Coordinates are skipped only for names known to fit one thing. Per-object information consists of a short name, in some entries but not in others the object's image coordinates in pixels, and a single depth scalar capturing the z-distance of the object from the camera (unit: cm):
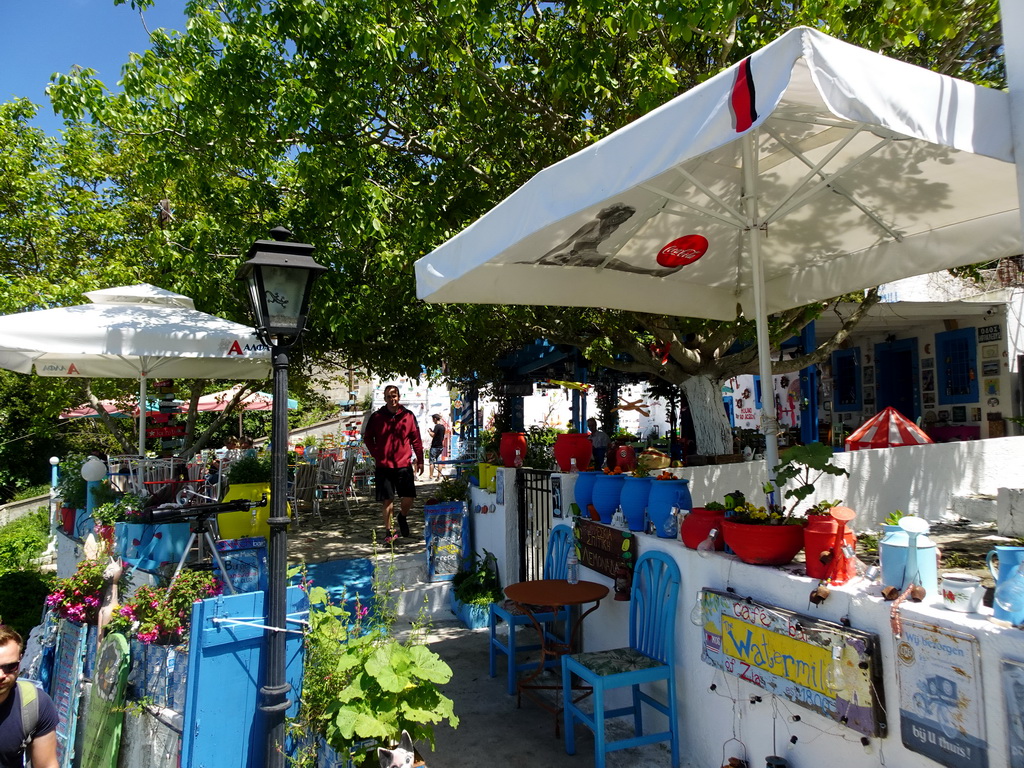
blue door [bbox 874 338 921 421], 1174
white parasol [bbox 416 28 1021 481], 202
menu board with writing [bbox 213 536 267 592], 470
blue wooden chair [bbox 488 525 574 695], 446
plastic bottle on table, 446
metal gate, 566
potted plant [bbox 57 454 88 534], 671
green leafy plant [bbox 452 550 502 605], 597
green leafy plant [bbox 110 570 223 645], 359
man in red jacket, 746
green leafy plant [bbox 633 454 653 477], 440
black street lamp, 298
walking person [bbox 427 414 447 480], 1759
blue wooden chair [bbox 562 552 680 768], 331
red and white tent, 645
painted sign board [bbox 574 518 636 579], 401
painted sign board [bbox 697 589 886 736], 240
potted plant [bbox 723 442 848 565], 288
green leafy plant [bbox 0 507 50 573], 939
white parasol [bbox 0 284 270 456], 566
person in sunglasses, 302
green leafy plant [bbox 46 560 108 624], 427
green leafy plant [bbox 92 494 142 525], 561
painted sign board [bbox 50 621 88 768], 418
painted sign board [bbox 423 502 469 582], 662
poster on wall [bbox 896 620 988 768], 208
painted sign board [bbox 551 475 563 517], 502
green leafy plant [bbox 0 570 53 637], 647
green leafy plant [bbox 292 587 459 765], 271
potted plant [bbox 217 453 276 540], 706
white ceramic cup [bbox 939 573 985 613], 219
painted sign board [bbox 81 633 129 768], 371
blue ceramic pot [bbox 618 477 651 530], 402
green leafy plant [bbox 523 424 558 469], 665
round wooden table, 399
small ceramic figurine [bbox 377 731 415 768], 264
